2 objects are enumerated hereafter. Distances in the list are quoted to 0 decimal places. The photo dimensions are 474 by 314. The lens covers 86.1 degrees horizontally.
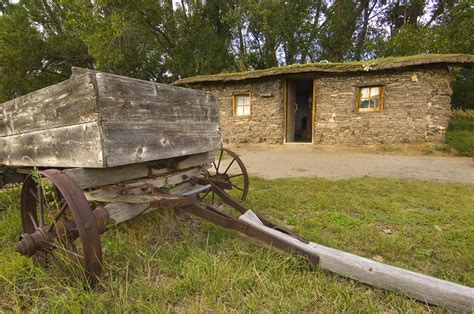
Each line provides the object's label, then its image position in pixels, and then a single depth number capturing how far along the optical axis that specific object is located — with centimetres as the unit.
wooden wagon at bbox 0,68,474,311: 151
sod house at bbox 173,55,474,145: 830
